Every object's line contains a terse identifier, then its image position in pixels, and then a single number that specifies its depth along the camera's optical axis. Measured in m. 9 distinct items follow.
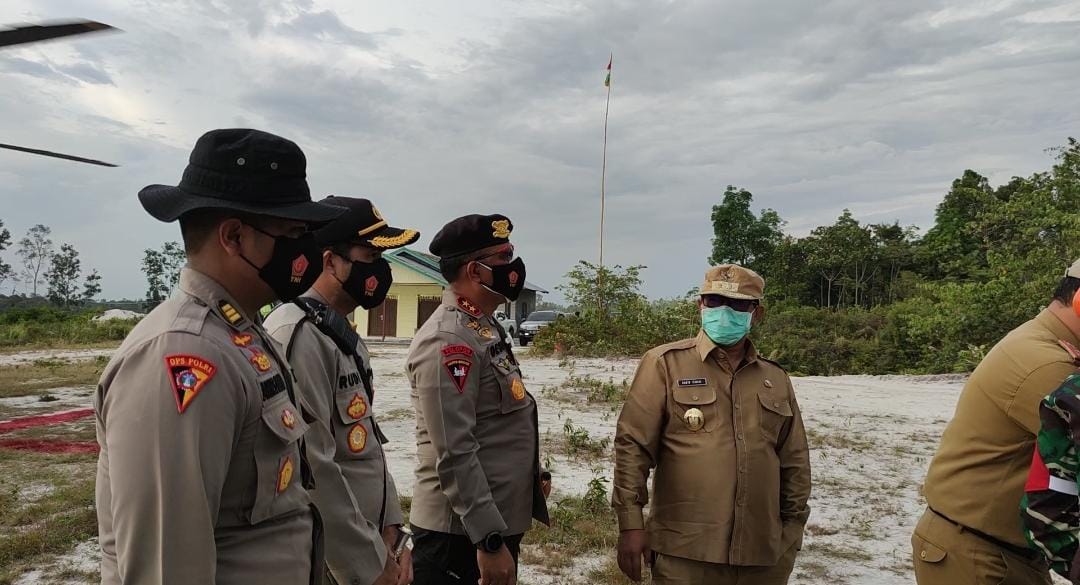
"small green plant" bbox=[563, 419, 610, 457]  7.54
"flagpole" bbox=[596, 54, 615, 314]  20.52
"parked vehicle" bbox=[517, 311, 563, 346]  27.38
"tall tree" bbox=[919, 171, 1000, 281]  31.36
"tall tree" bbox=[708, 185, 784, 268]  34.81
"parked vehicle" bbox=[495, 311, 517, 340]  27.84
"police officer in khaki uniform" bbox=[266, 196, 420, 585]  2.04
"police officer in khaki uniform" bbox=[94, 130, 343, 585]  1.27
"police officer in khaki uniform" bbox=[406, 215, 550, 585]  2.53
